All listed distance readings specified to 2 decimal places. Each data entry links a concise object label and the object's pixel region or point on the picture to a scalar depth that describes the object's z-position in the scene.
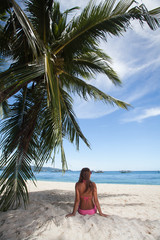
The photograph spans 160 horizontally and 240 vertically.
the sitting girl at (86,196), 3.36
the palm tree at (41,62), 2.96
